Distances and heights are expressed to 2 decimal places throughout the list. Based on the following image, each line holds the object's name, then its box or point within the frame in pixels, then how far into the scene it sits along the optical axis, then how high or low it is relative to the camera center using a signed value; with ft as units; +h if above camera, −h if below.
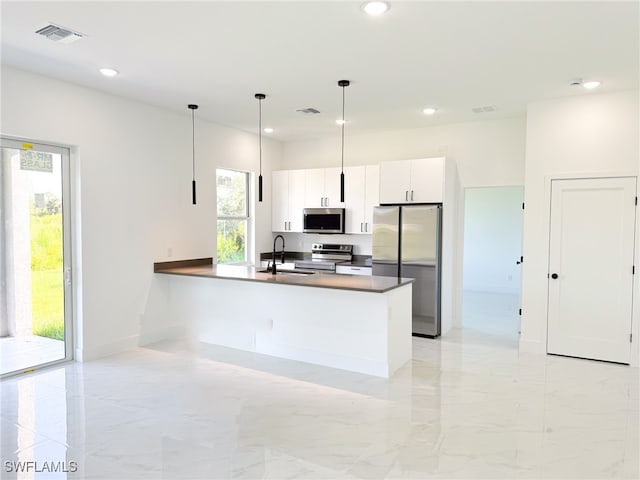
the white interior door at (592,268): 14.89 -1.41
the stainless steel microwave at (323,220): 21.46 +0.34
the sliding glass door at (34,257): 13.60 -1.00
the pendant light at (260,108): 15.34 +4.63
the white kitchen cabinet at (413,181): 18.44 +2.03
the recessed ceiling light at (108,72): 12.93 +4.65
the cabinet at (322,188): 21.70 +1.98
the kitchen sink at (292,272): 20.41 -2.14
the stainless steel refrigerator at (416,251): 18.39 -1.06
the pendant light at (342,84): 13.71 +4.56
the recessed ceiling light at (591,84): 13.87 +4.63
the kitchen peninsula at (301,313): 13.80 -3.09
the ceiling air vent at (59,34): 10.21 +4.63
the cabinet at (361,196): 20.69 +1.49
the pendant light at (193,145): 18.60 +3.54
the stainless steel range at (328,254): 21.44 -1.43
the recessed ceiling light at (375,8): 8.87 +4.54
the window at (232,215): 20.80 +0.55
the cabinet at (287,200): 22.75 +1.42
